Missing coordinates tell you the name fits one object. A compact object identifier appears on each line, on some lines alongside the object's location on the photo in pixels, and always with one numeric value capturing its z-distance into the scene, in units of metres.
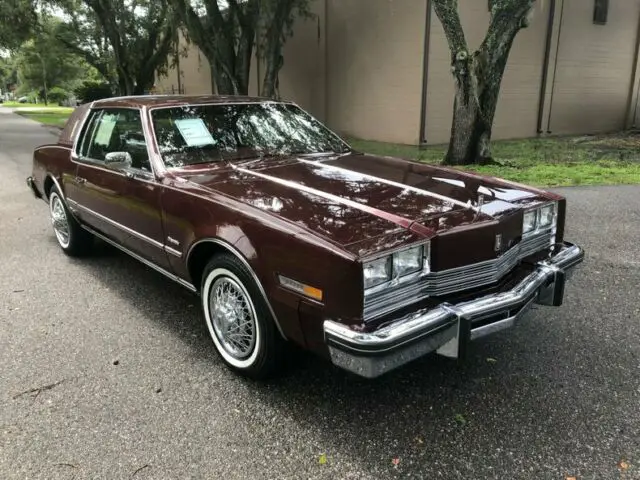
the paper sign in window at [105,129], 4.62
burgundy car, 2.48
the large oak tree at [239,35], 14.62
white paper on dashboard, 3.92
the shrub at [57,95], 68.00
